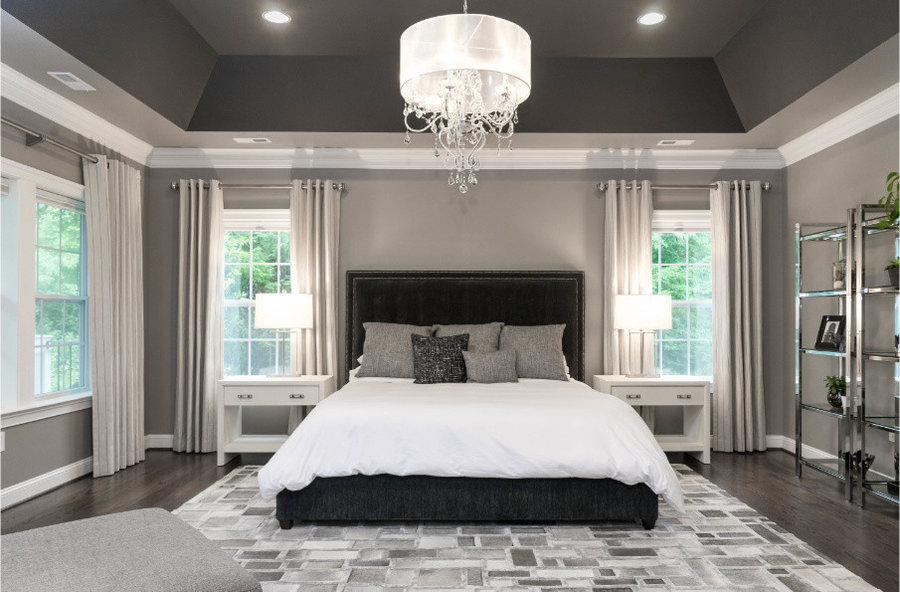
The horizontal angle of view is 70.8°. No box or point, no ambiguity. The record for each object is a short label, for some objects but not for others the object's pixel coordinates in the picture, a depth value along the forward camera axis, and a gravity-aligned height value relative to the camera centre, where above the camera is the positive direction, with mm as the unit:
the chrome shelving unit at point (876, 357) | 3672 -351
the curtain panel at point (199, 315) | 5289 -136
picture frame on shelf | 4207 -240
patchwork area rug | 2686 -1208
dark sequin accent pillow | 4441 -439
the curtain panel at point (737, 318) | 5301 -174
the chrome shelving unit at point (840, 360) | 3896 -411
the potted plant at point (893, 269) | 3609 +162
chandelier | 2703 +1029
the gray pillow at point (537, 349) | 4660 -382
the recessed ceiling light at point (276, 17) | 4000 +1805
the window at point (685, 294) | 5645 +33
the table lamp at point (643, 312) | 4969 -114
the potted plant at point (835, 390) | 4219 -621
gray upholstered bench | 1616 -714
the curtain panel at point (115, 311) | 4457 -91
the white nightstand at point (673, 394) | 4914 -754
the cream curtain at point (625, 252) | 5418 +394
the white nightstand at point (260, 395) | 4859 -749
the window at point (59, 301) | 4227 -12
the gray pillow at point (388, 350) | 4699 -393
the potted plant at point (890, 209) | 3551 +504
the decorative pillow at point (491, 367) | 4422 -483
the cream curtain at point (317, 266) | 5359 +278
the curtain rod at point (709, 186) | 5434 +962
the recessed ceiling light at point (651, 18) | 4031 +1799
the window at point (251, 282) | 5609 +150
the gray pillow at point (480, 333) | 4824 -276
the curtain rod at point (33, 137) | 3657 +998
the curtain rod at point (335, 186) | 5441 +974
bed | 3246 -857
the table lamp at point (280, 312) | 4980 -106
